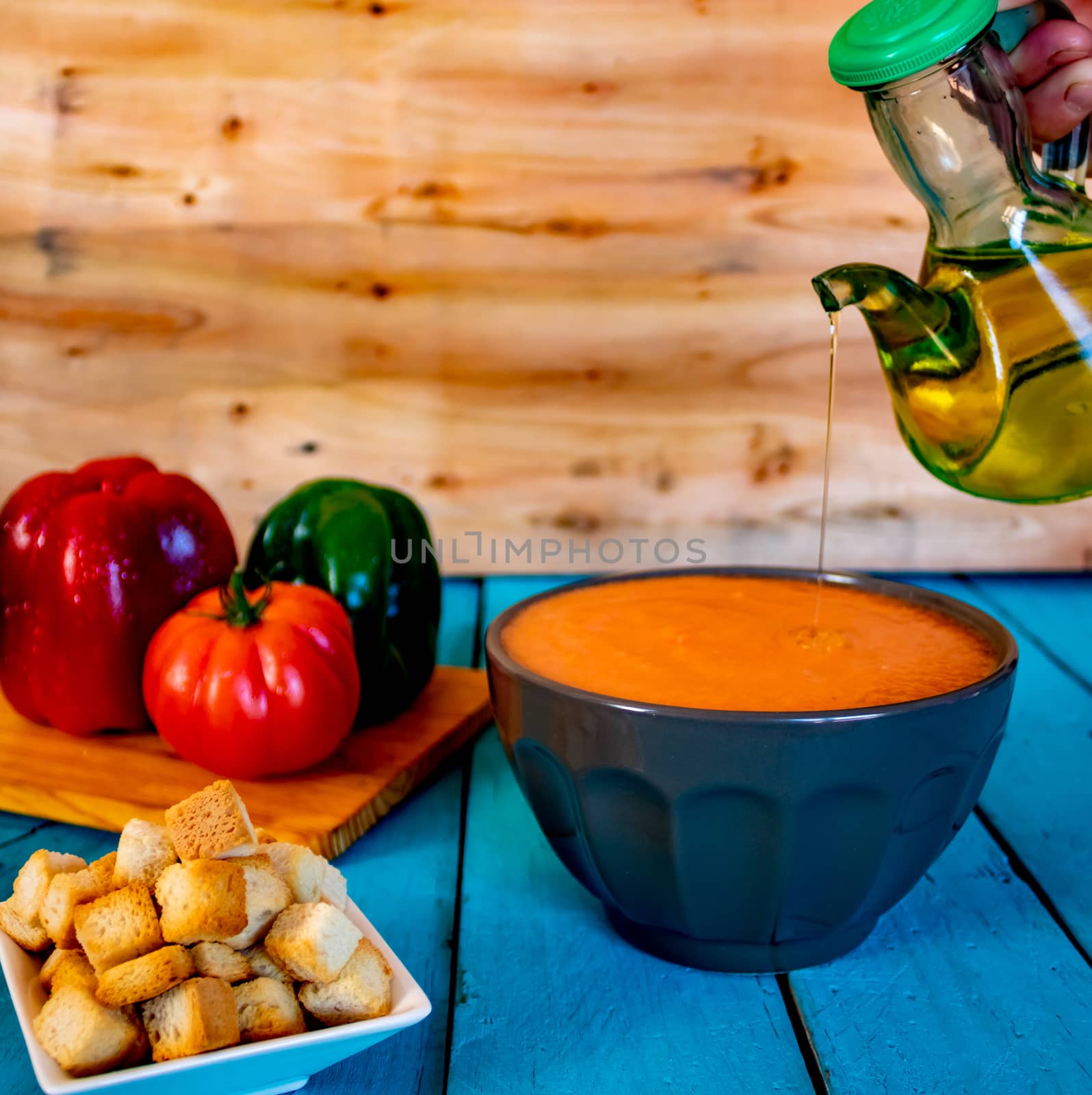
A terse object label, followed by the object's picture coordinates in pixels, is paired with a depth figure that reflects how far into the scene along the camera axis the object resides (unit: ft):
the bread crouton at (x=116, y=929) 1.69
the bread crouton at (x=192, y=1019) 1.57
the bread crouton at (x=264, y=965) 1.76
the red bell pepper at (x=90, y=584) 2.86
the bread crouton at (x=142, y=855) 1.84
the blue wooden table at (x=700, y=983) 1.79
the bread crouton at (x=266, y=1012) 1.67
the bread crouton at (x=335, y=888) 1.93
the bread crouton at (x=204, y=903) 1.67
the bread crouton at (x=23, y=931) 1.81
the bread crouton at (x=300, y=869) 1.87
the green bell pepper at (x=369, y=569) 3.04
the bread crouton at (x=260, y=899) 1.78
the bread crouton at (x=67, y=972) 1.67
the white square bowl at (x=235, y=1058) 1.52
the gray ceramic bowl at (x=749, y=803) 1.77
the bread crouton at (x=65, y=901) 1.77
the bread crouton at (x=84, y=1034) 1.53
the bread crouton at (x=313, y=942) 1.69
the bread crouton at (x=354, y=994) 1.68
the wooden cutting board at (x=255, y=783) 2.54
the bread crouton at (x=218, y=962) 1.73
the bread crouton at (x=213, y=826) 1.80
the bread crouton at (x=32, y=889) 1.81
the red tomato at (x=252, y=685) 2.56
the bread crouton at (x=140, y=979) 1.62
